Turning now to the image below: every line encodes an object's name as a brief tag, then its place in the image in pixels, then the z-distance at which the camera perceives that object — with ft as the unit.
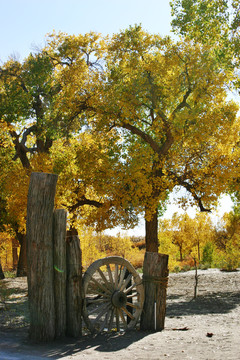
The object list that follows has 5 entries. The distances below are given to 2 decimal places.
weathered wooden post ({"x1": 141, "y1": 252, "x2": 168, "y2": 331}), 26.18
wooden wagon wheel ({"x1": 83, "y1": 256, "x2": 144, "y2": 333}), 24.27
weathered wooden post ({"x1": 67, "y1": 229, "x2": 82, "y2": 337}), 22.91
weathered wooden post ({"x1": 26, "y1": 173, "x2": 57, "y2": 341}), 21.95
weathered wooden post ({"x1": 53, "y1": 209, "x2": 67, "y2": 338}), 22.53
